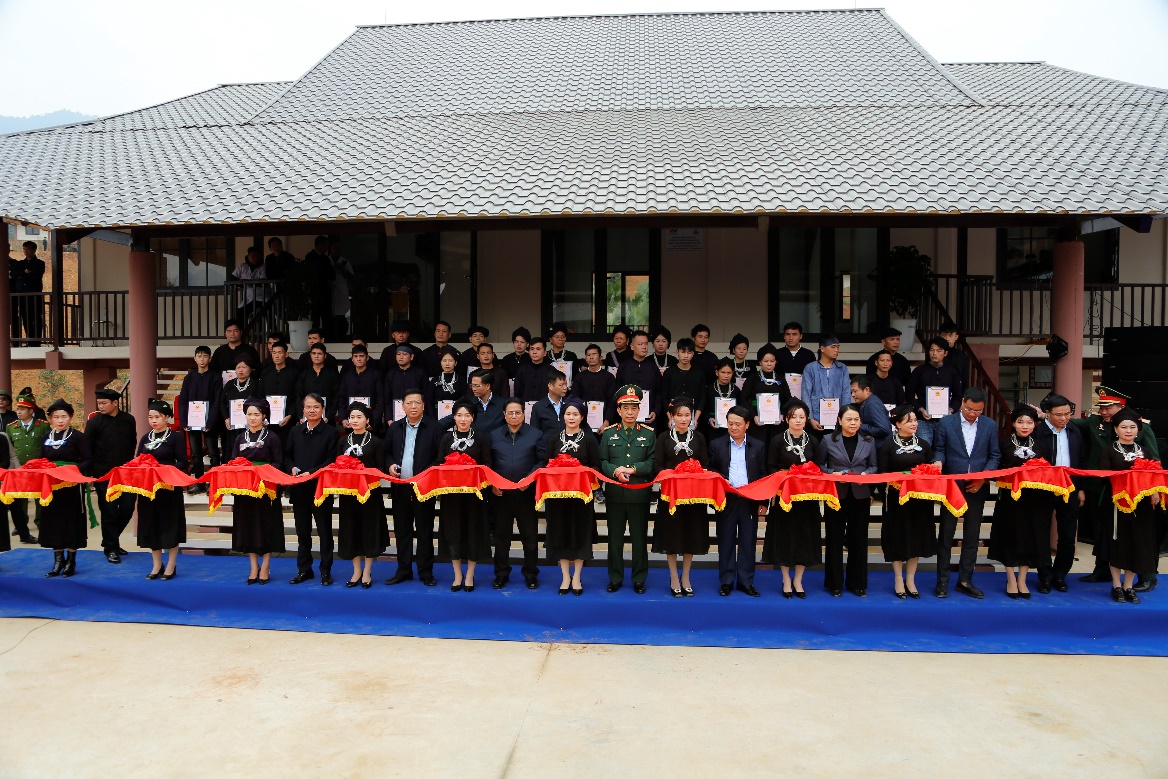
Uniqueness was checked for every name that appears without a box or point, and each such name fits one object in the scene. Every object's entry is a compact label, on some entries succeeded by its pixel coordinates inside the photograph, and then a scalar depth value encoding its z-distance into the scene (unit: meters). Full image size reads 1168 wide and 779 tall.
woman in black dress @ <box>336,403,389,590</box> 7.17
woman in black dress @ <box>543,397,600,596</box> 6.93
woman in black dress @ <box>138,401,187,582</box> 7.48
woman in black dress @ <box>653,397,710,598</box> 6.83
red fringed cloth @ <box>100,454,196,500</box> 7.40
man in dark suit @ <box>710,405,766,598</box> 6.95
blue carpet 6.43
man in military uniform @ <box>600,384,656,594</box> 6.97
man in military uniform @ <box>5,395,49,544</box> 9.77
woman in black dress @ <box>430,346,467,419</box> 8.88
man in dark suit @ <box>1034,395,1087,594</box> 7.12
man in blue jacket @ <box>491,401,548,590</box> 7.13
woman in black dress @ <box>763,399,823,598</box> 6.77
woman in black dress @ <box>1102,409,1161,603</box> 6.71
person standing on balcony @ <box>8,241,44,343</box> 13.28
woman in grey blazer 6.85
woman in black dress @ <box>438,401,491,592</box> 7.07
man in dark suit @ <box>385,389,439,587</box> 7.32
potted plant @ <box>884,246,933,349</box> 11.86
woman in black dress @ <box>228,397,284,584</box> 7.27
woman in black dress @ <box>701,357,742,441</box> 8.63
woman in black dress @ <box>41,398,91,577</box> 7.58
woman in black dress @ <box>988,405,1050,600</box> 6.82
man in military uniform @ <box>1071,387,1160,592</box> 7.19
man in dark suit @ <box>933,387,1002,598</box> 6.98
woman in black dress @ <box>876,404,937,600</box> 6.79
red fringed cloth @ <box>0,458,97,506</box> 7.50
